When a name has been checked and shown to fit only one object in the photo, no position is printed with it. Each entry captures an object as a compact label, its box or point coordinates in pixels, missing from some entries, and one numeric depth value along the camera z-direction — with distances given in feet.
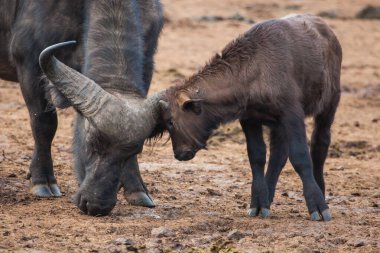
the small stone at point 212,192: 69.72
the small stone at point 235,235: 54.29
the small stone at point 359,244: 53.42
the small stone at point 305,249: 52.21
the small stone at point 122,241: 52.06
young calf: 57.98
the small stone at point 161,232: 53.87
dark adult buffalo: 57.16
